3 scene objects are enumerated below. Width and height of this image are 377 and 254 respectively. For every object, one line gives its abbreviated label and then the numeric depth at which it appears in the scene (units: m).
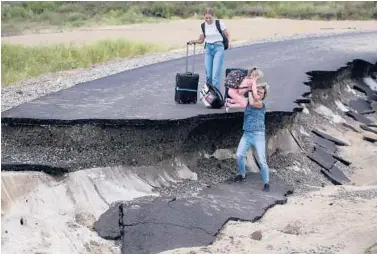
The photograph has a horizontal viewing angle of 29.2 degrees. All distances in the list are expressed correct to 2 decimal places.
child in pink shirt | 10.09
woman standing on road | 11.76
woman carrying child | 9.69
